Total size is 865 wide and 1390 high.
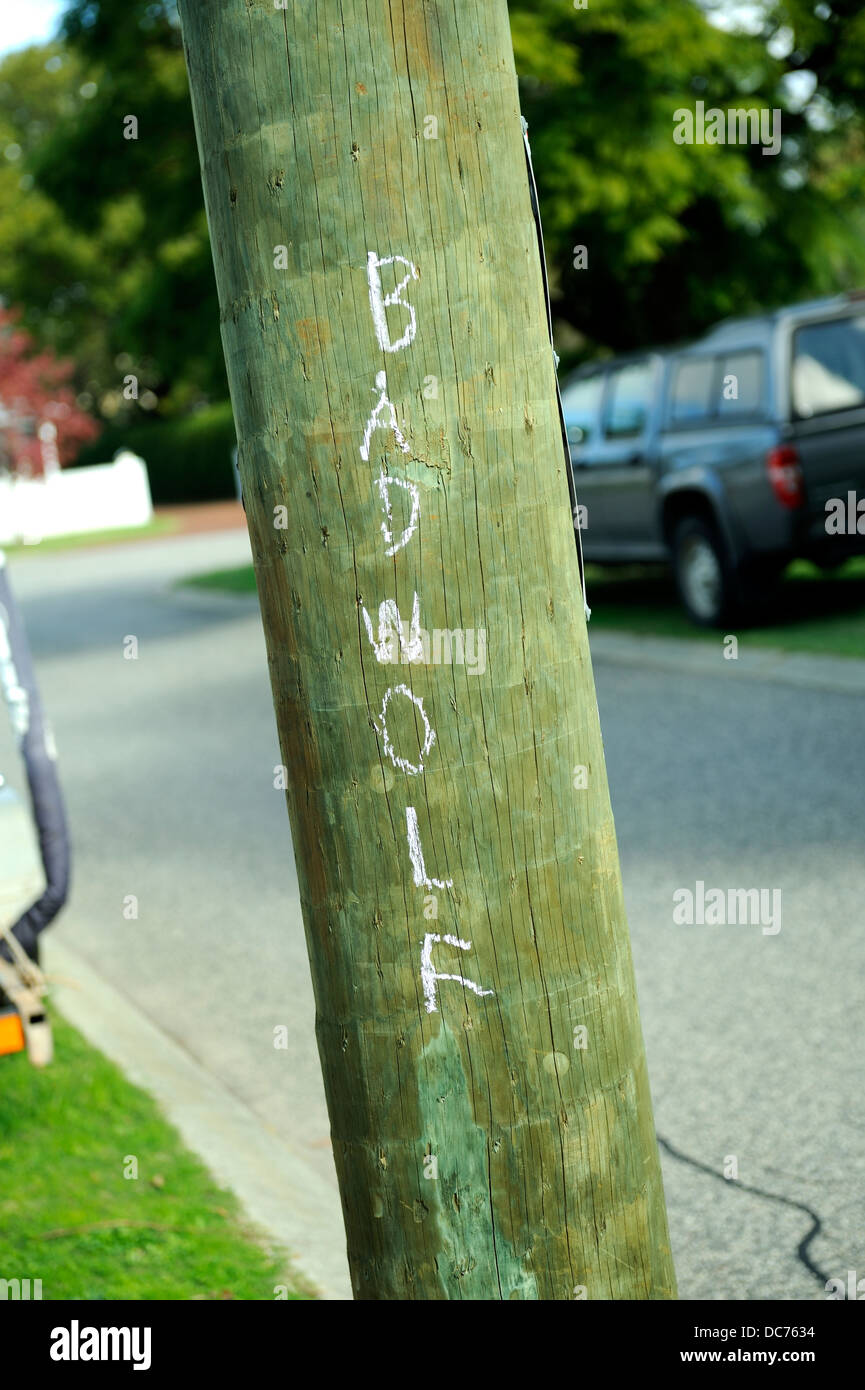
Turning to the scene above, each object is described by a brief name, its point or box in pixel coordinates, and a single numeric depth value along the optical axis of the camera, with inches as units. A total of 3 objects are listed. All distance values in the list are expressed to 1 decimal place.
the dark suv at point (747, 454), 400.8
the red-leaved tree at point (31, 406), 1987.0
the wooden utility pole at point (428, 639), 72.1
